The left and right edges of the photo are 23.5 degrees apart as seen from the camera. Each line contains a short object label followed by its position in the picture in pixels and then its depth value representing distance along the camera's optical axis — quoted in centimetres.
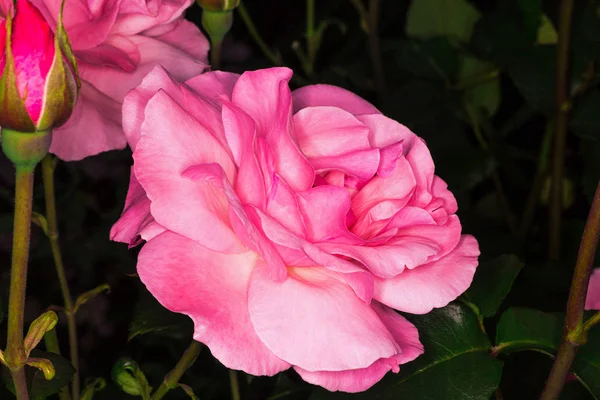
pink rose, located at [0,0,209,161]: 46
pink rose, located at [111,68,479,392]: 40
